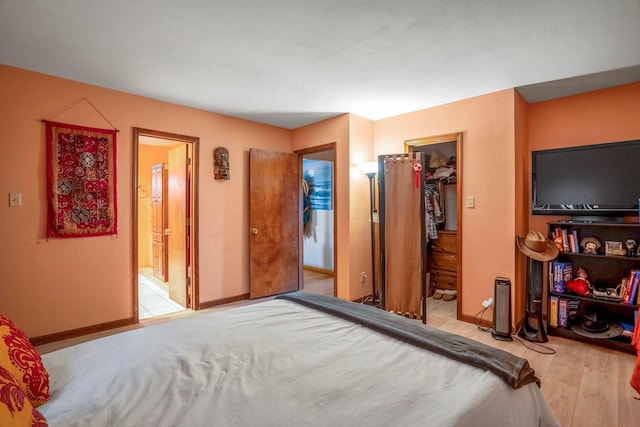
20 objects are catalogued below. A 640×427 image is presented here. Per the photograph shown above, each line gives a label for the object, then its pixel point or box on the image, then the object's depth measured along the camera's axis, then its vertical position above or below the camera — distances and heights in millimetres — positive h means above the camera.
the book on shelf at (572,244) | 2844 -320
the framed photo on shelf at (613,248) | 2665 -343
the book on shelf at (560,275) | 2875 -616
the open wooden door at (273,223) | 4086 -147
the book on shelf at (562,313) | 2840 -959
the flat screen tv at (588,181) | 2625 +263
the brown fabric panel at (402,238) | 3227 -285
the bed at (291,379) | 916 -598
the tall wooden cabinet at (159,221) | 4781 -126
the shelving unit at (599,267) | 2744 -551
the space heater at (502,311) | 2838 -941
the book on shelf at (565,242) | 2871 -304
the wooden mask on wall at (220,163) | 3748 +613
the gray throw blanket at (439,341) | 1156 -580
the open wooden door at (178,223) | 3752 -120
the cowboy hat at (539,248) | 2746 -348
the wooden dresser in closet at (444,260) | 4324 -710
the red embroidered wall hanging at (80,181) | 2715 +312
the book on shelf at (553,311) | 2875 -955
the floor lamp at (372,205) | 3643 +73
